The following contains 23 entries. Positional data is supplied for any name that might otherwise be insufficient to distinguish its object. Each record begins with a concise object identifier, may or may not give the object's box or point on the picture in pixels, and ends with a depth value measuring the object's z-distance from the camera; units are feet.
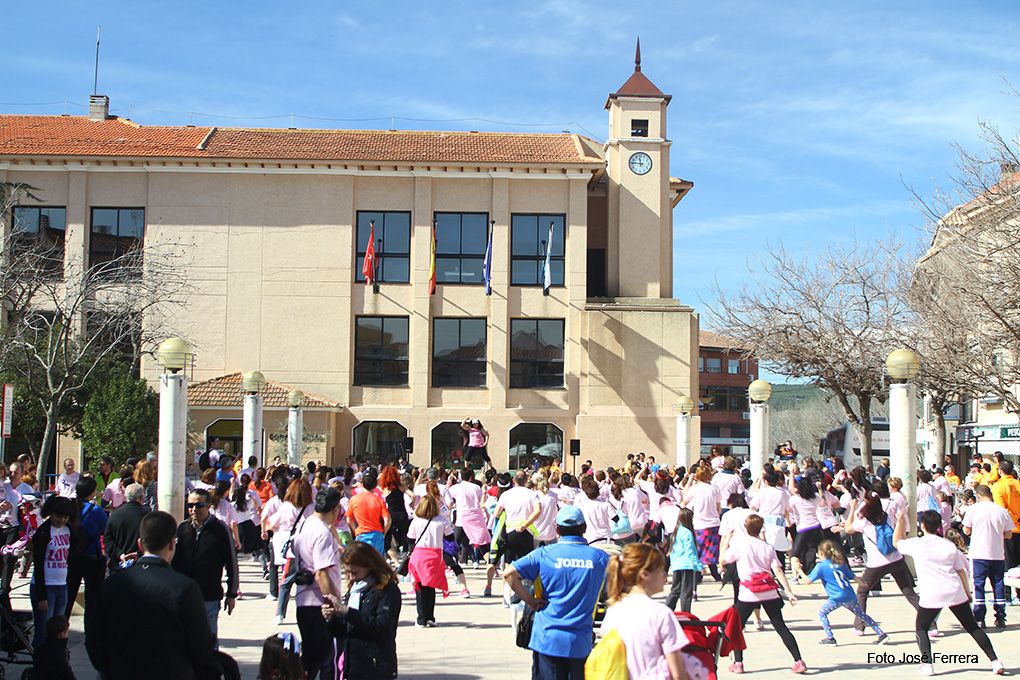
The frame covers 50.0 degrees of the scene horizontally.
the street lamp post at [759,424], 79.97
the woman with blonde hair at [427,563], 42.22
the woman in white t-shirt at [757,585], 33.88
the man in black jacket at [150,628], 18.15
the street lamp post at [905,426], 56.95
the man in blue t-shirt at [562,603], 23.29
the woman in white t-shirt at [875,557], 39.32
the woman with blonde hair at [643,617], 18.43
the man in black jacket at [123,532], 33.30
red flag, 125.18
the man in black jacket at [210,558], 29.71
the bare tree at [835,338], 110.42
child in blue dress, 38.11
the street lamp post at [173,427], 48.29
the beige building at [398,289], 126.52
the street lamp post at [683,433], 104.12
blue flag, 125.80
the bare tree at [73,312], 91.71
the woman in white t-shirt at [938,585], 33.42
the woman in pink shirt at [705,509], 50.44
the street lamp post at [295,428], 93.61
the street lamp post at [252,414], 82.64
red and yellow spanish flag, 126.00
